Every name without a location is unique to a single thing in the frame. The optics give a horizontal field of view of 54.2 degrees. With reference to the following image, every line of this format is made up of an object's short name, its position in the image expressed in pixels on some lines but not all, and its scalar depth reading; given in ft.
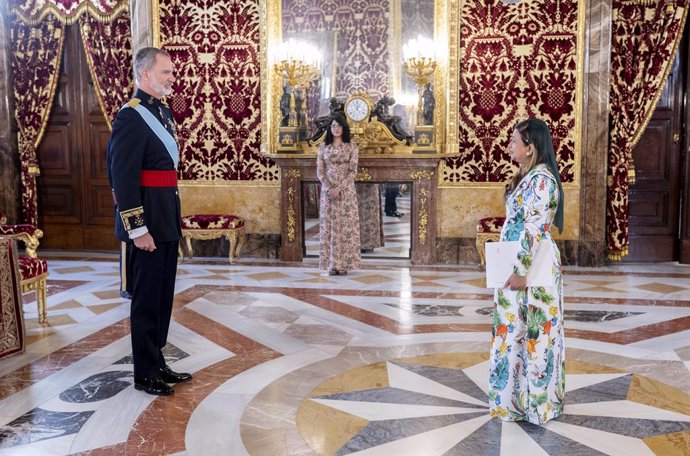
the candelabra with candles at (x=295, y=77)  24.54
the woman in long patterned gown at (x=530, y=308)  9.07
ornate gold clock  24.63
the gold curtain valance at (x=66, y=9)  26.96
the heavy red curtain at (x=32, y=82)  27.84
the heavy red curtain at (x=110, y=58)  26.86
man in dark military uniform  10.48
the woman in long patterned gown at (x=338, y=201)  21.90
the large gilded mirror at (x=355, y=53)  24.31
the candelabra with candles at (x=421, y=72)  23.52
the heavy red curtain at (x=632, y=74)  23.15
